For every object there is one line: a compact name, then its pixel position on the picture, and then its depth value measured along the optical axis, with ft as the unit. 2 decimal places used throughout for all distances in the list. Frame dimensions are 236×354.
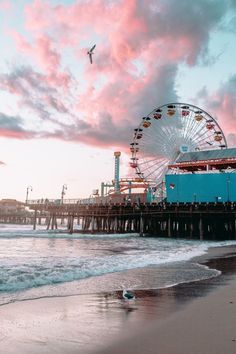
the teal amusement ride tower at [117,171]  265.15
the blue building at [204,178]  146.10
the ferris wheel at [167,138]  182.33
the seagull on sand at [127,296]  24.39
